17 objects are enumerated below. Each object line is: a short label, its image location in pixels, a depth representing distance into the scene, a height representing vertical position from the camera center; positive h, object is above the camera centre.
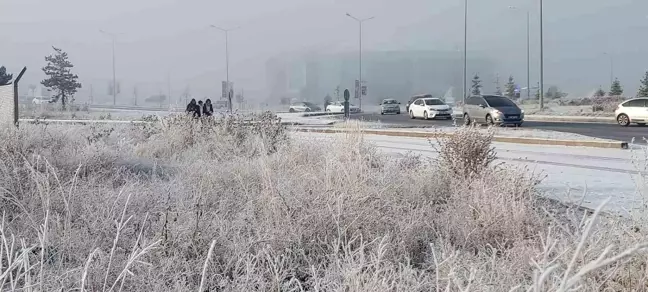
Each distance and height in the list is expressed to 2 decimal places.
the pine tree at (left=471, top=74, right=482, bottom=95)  99.22 +5.66
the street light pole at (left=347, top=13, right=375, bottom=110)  64.16 +2.61
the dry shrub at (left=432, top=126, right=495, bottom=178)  7.02 -0.44
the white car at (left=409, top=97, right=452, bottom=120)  36.10 +0.52
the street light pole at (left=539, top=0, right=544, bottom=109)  37.06 +4.04
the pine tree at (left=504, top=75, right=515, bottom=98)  90.00 +4.72
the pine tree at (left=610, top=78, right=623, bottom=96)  75.03 +3.67
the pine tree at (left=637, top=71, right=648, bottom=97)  60.26 +2.94
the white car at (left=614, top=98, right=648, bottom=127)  26.73 +0.14
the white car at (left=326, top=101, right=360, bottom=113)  55.44 +0.98
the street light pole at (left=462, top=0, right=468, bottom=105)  45.47 +4.31
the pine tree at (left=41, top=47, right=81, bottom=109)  60.72 +4.28
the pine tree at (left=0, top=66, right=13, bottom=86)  43.45 +3.74
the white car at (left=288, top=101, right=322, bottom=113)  61.78 +1.19
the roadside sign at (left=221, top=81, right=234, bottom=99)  46.52 +2.42
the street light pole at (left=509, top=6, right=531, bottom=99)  60.47 +4.47
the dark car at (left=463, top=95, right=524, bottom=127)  25.39 +0.29
